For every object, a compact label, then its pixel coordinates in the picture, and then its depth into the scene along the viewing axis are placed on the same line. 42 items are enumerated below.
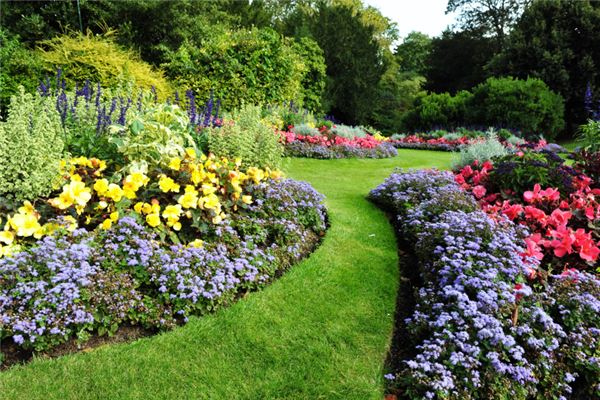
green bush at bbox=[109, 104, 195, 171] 3.69
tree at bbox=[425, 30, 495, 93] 30.31
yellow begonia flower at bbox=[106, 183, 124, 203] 3.17
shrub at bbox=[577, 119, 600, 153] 6.28
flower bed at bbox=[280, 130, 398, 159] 9.25
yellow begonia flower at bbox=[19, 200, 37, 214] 3.00
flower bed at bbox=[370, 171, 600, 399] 2.27
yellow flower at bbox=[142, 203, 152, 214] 3.25
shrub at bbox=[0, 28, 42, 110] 9.71
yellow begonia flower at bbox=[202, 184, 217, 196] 3.48
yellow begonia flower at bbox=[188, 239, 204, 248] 3.21
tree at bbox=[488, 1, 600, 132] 21.31
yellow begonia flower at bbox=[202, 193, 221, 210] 3.46
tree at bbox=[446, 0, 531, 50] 32.19
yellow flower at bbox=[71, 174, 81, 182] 3.25
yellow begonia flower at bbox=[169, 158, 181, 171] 3.58
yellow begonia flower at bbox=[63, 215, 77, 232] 2.97
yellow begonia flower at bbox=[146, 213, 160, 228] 3.15
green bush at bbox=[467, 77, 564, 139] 16.88
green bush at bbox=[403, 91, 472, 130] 19.17
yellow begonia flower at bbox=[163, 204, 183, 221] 3.24
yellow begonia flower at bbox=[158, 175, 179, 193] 3.36
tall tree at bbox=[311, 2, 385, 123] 19.59
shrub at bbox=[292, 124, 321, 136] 10.10
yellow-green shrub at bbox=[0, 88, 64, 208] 3.11
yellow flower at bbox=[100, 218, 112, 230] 2.99
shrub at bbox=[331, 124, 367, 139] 10.87
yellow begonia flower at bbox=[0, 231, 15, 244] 2.80
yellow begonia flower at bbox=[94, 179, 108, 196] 3.15
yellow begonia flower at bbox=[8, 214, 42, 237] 2.87
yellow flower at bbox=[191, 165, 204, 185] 3.52
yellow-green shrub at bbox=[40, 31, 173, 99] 9.98
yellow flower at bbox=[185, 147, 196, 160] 3.79
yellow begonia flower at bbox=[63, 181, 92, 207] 3.09
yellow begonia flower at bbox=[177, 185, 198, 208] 3.37
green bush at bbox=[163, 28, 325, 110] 11.45
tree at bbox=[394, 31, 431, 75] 35.97
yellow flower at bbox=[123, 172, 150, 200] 3.26
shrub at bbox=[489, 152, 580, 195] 4.63
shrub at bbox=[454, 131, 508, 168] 6.24
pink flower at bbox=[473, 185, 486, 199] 4.86
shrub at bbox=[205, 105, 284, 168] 4.70
